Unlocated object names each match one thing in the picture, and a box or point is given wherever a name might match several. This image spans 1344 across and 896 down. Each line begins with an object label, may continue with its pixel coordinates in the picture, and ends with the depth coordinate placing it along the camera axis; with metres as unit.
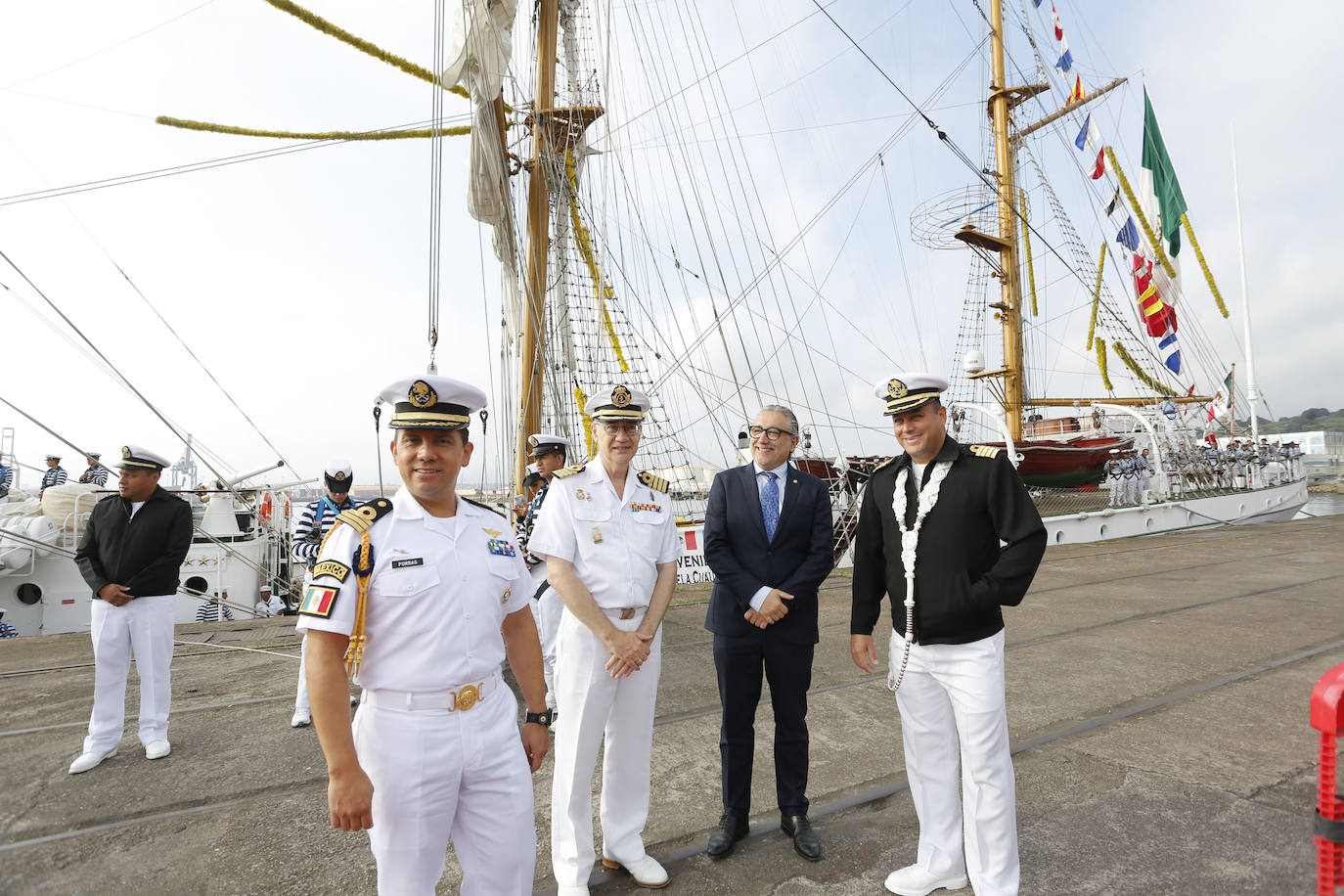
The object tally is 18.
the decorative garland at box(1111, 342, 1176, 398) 22.36
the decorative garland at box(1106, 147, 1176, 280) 18.03
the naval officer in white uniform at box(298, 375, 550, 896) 1.49
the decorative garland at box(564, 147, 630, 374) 11.59
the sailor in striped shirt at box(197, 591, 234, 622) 11.59
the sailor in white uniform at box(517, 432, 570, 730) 4.45
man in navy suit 2.57
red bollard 1.26
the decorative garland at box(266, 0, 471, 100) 8.16
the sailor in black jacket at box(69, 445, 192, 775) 3.51
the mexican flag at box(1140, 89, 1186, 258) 18.22
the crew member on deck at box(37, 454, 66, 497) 11.65
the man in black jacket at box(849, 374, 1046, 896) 2.12
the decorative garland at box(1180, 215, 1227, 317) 20.09
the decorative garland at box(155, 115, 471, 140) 10.27
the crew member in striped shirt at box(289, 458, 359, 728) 4.55
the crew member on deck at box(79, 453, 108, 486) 11.22
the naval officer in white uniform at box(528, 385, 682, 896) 2.35
